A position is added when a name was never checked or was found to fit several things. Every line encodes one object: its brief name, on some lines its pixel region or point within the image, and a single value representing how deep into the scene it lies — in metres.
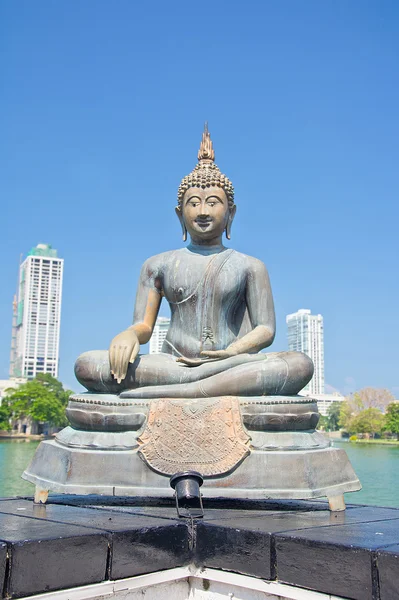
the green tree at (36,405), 57.03
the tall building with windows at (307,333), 123.00
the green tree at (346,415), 71.97
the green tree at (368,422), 66.25
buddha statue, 5.40
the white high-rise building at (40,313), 119.44
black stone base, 3.23
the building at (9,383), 87.64
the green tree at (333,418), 93.31
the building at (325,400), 128.75
